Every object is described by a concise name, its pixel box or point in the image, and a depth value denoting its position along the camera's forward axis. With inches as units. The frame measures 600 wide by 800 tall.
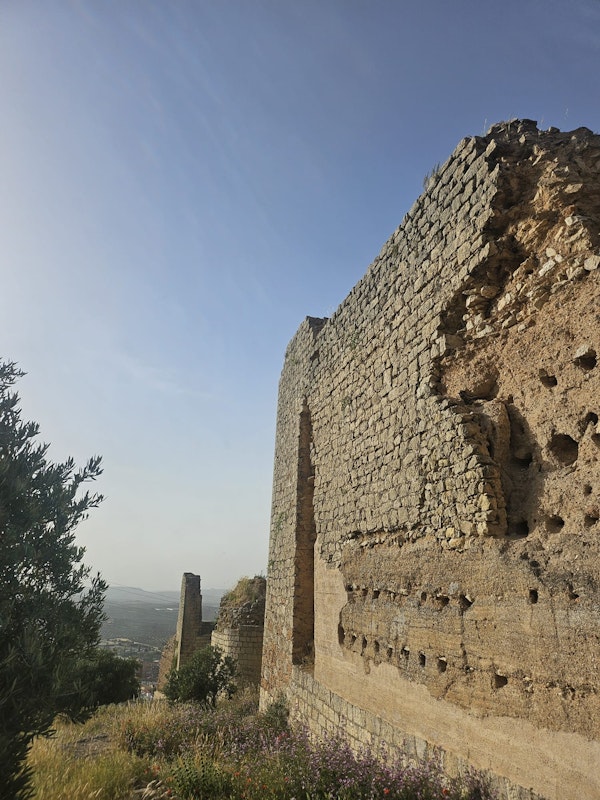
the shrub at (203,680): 424.8
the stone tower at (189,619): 728.3
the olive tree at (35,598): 153.5
